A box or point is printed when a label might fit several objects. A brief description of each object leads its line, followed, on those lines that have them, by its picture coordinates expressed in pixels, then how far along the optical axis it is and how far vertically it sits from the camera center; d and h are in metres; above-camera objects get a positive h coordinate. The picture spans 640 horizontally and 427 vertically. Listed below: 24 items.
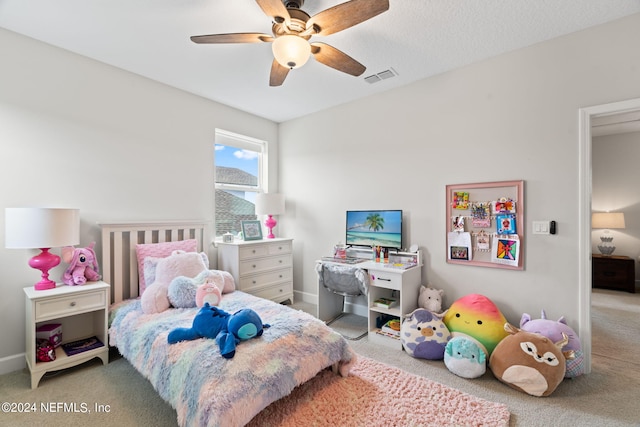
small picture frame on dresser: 3.63 -0.19
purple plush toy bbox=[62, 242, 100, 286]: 2.33 -0.41
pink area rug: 1.71 -1.21
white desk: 2.69 -0.73
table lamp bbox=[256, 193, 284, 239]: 3.85 +0.12
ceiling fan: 1.56 +1.11
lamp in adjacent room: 4.68 -0.17
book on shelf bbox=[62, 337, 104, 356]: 2.29 -1.07
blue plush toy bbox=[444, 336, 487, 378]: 2.14 -1.08
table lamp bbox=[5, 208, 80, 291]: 2.01 -0.10
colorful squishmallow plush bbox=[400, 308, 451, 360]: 2.42 -1.03
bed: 1.46 -0.84
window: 3.76 +0.53
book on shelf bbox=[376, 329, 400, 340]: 2.69 -1.13
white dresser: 3.34 -0.61
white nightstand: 2.05 -0.77
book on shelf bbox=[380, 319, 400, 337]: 2.73 -1.08
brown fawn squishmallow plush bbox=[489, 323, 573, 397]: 1.92 -1.02
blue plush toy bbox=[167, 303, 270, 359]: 1.78 -0.71
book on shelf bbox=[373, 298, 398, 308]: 2.86 -0.88
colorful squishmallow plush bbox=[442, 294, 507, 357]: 2.31 -0.88
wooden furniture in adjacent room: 4.41 -0.92
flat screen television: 3.17 -0.16
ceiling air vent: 2.87 +1.41
